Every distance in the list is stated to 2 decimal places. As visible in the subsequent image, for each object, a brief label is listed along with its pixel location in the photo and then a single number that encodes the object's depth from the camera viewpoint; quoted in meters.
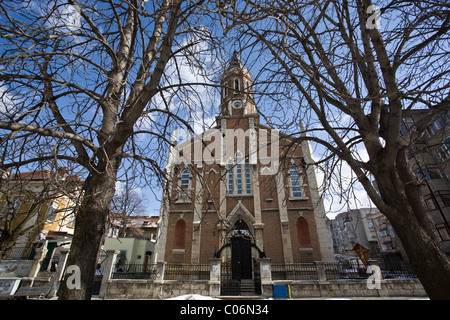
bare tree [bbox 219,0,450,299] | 3.15
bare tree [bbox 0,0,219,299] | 3.26
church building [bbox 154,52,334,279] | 15.83
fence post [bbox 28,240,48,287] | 14.32
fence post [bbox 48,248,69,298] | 12.52
